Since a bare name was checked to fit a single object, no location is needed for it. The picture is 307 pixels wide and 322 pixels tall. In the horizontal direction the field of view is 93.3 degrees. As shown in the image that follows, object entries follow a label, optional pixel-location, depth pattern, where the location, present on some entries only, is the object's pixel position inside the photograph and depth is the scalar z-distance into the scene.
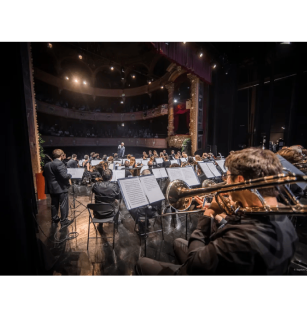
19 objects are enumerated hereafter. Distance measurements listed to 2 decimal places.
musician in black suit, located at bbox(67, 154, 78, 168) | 6.50
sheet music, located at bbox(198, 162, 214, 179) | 4.23
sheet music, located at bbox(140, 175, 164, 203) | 2.71
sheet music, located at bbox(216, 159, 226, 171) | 5.00
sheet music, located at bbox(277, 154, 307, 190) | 2.27
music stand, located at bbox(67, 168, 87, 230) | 4.78
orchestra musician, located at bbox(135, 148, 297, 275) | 0.96
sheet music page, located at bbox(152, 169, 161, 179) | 4.66
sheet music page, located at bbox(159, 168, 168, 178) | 4.79
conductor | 12.98
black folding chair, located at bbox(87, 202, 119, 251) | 2.70
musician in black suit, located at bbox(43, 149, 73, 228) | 3.58
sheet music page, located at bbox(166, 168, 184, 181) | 3.47
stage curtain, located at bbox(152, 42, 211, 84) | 6.38
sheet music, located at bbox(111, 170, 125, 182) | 4.65
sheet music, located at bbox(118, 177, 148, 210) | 2.45
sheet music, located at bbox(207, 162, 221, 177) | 4.43
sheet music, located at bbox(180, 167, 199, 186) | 3.56
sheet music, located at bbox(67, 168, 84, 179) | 4.78
